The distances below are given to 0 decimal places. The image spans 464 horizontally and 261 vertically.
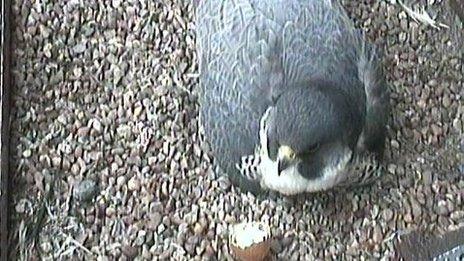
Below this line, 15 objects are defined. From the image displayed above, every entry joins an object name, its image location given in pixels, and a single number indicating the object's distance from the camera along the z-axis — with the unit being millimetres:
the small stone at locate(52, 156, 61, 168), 1417
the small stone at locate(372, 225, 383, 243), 1381
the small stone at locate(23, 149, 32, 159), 1417
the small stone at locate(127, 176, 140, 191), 1404
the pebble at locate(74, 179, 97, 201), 1400
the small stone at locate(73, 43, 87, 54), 1459
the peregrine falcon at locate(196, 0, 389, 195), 1315
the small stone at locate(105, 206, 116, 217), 1395
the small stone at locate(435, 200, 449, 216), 1393
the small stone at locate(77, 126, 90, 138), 1426
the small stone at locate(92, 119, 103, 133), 1426
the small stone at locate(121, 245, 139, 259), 1377
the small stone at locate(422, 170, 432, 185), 1406
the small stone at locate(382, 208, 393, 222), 1390
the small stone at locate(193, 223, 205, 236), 1383
